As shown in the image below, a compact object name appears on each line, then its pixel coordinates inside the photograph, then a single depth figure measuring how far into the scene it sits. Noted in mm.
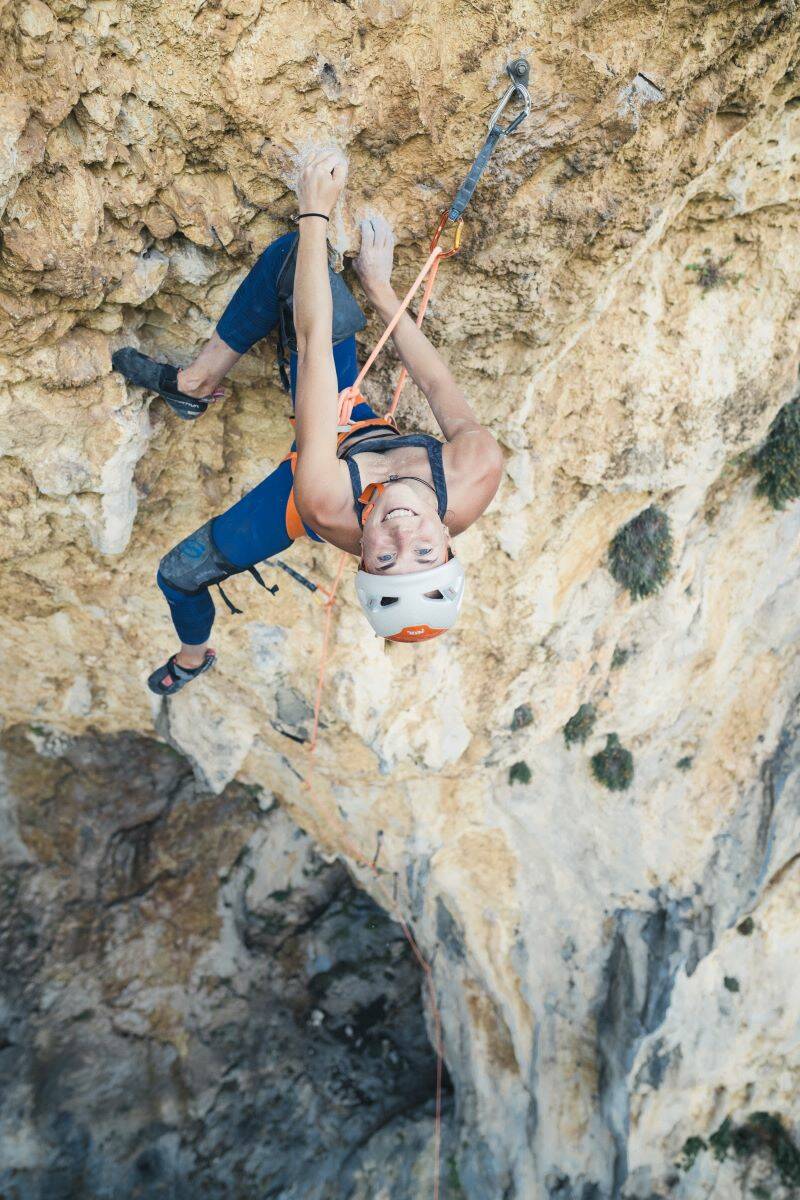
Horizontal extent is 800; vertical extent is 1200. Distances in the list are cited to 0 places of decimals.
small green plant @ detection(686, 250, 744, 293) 4641
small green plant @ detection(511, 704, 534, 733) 6980
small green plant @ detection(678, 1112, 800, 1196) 8797
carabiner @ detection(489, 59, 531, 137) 3088
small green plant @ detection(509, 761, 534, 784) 8078
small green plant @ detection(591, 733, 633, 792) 8023
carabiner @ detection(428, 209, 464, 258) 3447
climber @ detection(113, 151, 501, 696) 3064
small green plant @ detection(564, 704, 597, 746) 7547
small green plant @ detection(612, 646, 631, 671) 7004
